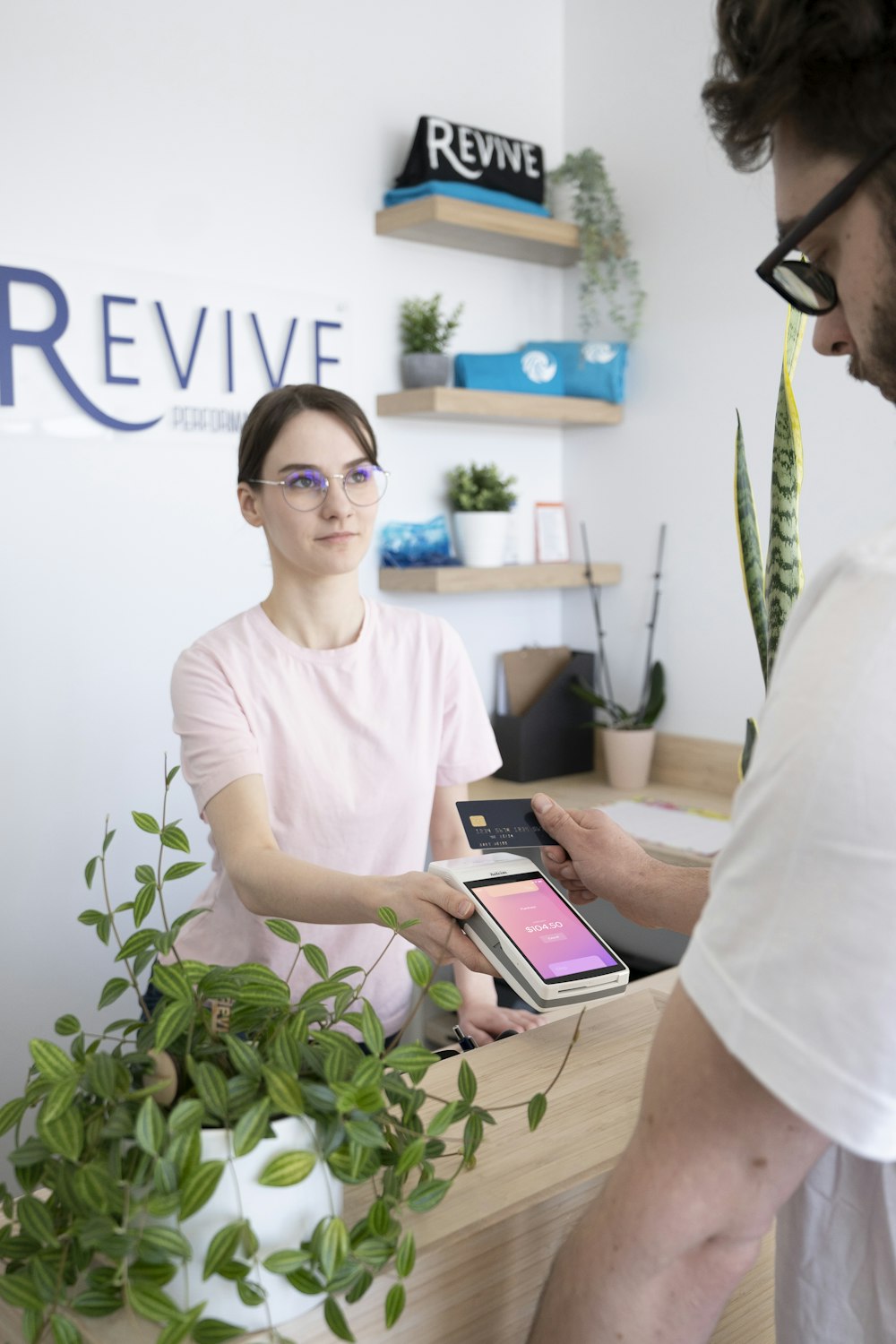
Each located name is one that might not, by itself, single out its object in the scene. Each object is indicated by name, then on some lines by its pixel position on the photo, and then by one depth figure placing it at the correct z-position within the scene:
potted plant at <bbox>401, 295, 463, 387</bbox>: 3.11
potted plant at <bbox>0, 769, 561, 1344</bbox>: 0.70
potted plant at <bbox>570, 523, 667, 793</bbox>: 3.31
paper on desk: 2.69
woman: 1.75
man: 0.57
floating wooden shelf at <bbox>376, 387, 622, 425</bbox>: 3.04
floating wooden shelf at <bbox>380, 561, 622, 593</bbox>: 3.10
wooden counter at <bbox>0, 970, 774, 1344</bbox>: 0.83
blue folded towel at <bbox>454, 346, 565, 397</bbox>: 3.21
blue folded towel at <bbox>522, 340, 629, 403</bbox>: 3.36
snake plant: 1.42
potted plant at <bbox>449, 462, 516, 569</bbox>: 3.26
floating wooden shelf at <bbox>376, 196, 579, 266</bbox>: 2.99
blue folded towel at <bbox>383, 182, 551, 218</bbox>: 3.01
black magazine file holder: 3.37
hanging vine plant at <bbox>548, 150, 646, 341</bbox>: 3.30
